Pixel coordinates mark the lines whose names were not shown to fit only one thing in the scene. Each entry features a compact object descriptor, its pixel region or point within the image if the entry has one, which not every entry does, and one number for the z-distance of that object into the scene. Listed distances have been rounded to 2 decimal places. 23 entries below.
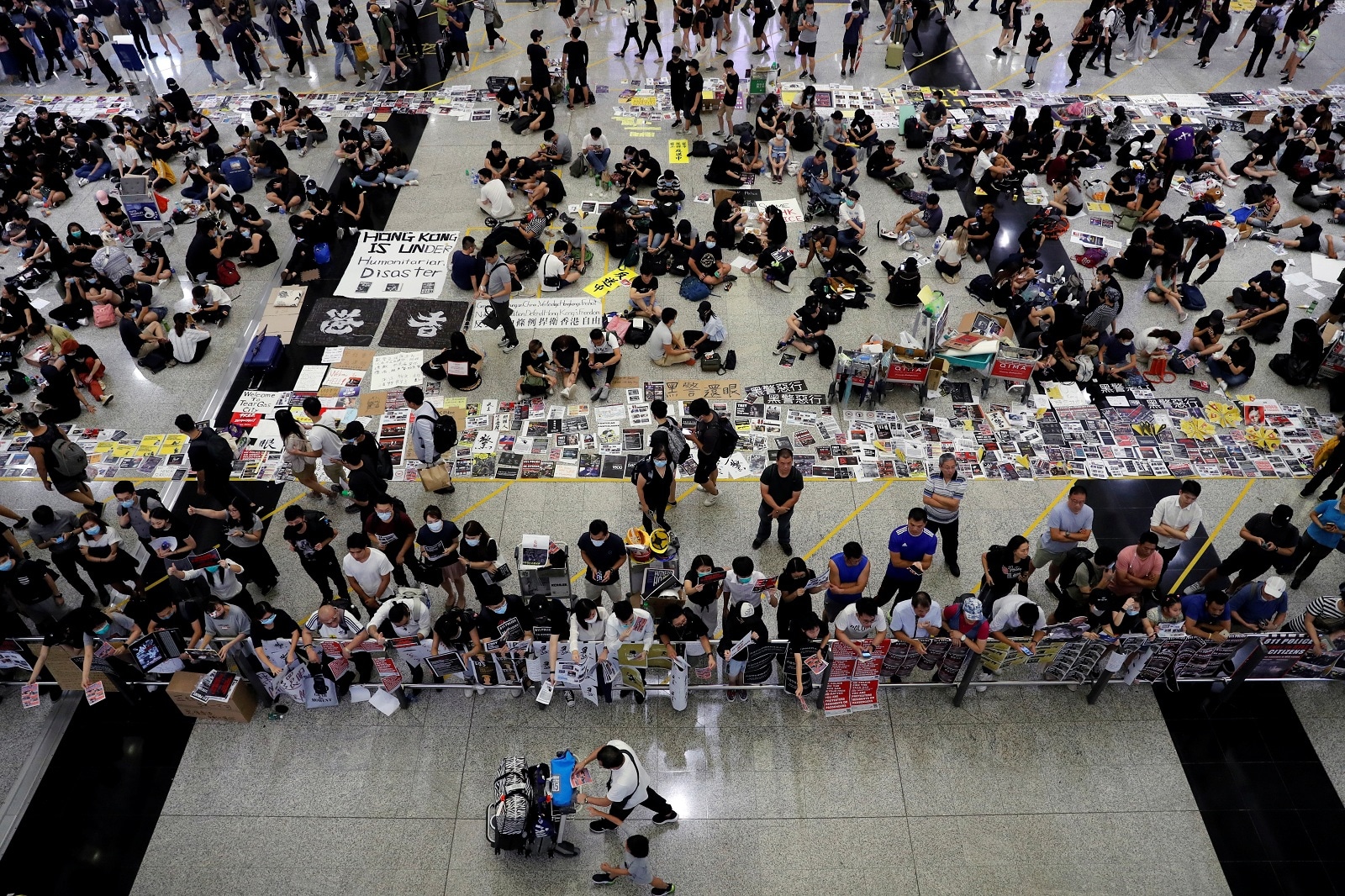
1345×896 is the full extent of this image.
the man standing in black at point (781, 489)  10.62
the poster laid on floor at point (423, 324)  14.93
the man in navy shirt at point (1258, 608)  9.21
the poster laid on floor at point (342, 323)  14.96
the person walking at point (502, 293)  14.20
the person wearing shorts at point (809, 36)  21.41
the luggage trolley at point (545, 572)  9.95
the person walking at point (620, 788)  7.68
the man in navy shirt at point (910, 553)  9.74
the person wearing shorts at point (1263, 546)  10.02
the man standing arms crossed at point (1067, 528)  9.97
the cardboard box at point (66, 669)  9.34
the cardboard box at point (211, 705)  9.45
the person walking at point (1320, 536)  10.34
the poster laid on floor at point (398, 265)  16.02
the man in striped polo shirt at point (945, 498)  10.19
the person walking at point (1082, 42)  21.62
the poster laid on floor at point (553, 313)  15.26
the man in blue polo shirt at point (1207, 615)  9.21
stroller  17.33
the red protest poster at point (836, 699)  9.54
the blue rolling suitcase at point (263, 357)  14.14
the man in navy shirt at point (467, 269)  15.48
